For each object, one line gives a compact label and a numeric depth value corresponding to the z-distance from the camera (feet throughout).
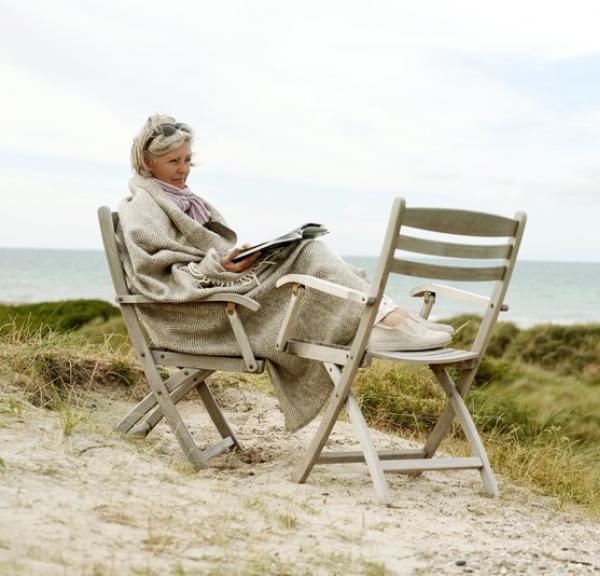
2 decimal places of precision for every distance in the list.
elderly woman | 13.78
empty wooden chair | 12.28
